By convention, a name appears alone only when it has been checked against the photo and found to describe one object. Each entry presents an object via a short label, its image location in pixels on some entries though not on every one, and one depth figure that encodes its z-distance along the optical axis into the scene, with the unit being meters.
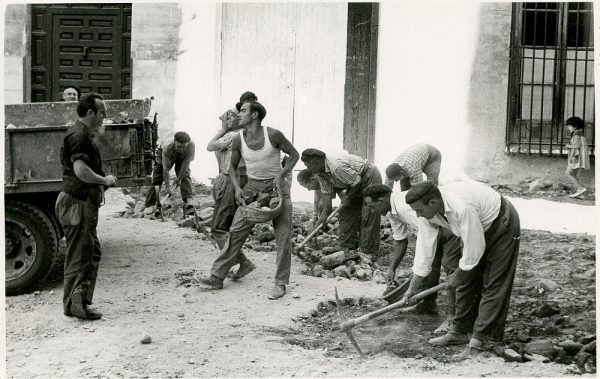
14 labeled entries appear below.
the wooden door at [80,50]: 12.07
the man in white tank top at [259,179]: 6.77
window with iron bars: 10.96
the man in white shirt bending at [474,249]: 5.18
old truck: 6.77
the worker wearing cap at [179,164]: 9.84
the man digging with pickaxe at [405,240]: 5.87
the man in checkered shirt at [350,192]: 8.02
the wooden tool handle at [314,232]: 8.27
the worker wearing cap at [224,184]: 7.45
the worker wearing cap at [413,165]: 8.08
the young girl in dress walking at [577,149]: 10.57
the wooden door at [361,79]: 11.11
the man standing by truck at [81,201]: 5.84
